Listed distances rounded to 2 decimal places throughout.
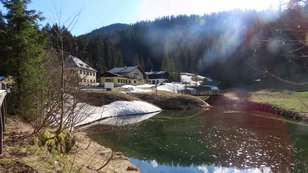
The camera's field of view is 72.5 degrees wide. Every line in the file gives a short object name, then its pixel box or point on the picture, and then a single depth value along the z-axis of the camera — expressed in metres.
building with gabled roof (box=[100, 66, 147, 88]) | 49.79
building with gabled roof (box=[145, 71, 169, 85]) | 64.45
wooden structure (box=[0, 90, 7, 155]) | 5.19
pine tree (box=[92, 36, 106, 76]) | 57.78
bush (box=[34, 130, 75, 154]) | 7.41
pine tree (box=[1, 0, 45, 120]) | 10.97
